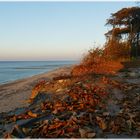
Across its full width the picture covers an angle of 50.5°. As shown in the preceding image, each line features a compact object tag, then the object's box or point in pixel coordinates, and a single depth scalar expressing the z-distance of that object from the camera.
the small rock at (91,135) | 3.18
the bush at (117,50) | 14.11
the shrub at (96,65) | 9.58
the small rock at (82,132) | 3.21
